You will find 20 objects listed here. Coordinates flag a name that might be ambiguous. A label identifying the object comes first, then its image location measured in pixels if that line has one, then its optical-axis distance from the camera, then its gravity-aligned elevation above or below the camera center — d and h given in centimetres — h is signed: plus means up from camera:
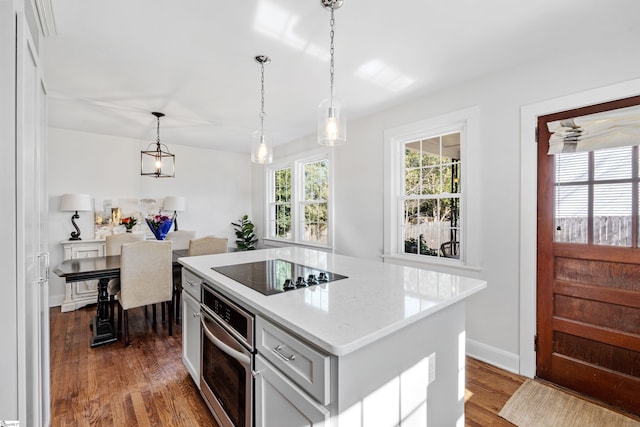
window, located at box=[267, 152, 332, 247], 435 +15
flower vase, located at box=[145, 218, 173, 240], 366 -21
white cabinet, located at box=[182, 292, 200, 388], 196 -88
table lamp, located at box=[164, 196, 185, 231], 477 +11
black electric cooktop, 149 -38
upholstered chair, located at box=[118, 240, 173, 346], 284 -66
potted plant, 548 -46
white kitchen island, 96 -53
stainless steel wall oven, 135 -78
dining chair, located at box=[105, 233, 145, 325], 371 -39
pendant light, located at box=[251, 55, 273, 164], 239 +51
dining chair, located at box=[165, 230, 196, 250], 438 -41
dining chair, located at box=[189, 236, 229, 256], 343 -42
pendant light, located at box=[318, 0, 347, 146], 184 +57
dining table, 271 -63
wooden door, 191 -48
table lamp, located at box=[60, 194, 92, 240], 391 +9
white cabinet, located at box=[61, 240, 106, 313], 395 -101
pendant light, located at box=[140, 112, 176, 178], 471 +77
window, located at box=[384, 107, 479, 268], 268 +20
